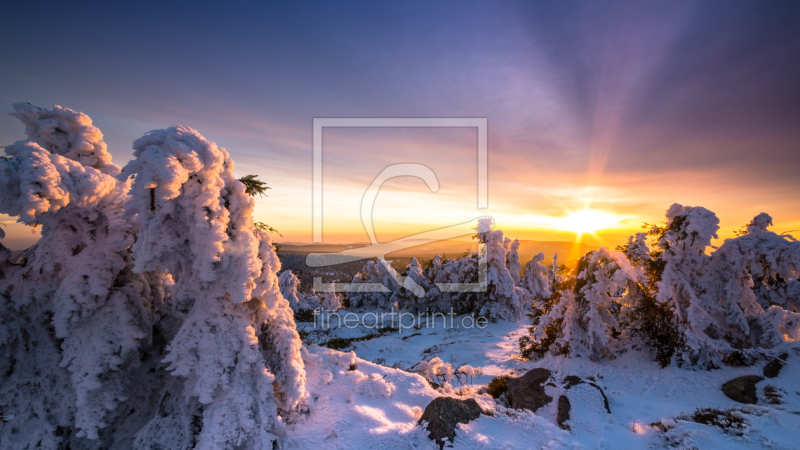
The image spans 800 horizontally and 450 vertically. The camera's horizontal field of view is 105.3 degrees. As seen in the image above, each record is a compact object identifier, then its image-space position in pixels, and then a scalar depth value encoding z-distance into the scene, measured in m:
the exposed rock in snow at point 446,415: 6.66
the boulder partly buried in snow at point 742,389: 9.61
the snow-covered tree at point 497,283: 30.62
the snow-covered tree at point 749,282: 12.17
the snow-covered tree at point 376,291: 42.66
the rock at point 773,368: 10.14
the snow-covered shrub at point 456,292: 33.91
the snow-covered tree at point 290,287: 32.33
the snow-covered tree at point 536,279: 39.47
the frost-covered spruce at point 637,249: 15.51
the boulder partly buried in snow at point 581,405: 8.27
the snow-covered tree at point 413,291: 39.22
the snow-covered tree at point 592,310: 13.43
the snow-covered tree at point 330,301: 40.28
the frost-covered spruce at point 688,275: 11.88
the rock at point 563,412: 8.21
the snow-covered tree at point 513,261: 37.25
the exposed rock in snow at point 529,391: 9.14
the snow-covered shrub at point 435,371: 12.16
